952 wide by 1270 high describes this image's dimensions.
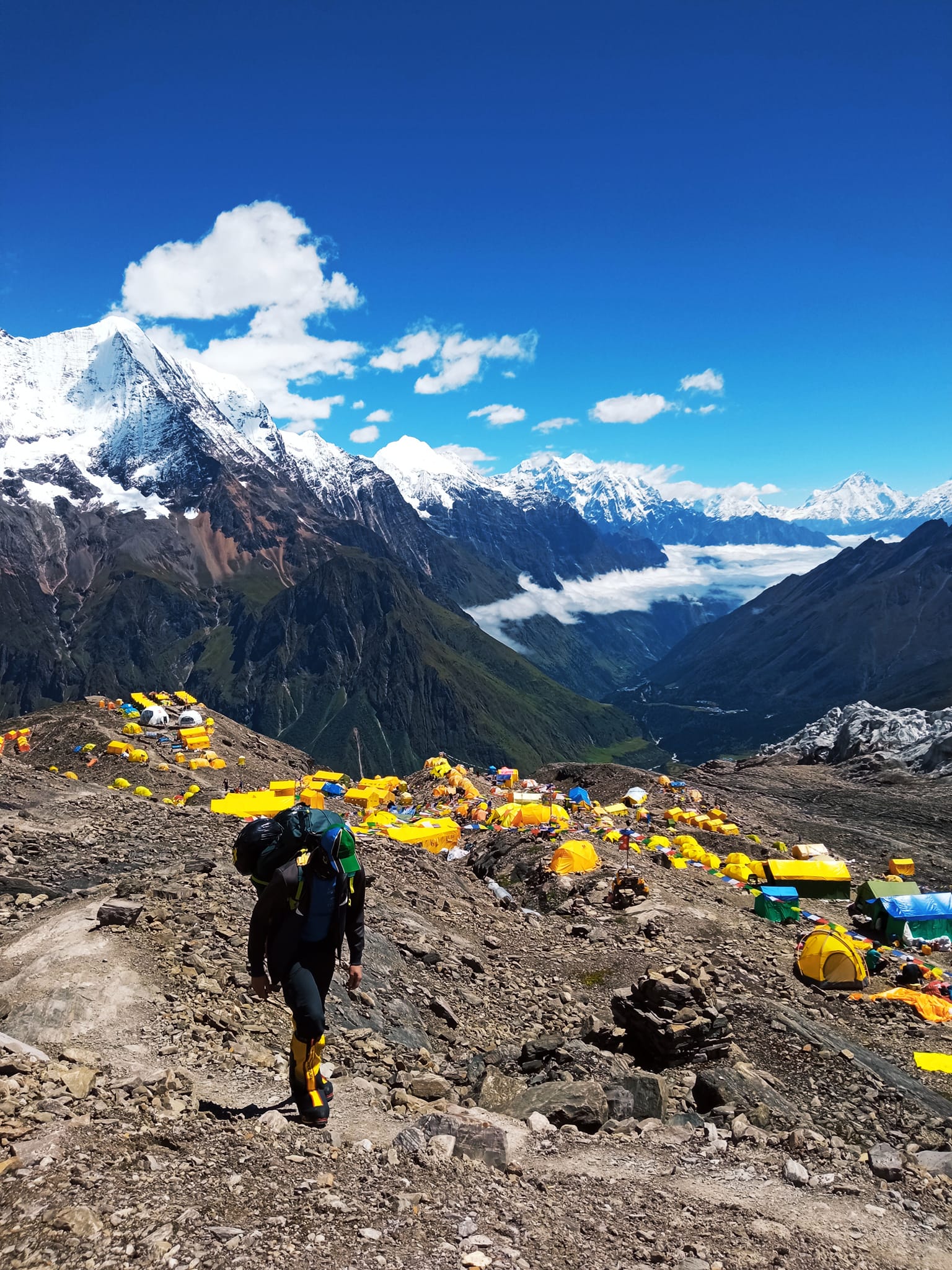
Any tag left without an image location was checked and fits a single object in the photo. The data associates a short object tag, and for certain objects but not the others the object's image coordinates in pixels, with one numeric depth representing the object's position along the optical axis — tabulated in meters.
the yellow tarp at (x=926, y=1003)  15.95
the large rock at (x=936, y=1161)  9.73
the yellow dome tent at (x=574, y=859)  25.12
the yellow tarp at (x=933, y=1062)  13.88
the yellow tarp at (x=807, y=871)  30.55
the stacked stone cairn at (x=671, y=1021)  12.96
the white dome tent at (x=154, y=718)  43.44
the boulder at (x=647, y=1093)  10.55
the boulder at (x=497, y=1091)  10.33
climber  8.37
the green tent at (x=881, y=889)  28.05
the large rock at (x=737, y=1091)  11.24
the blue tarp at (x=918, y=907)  25.78
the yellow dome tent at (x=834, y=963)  17.31
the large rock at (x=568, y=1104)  9.92
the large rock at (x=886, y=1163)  9.33
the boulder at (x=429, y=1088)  10.09
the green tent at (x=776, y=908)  24.14
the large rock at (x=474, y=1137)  8.23
